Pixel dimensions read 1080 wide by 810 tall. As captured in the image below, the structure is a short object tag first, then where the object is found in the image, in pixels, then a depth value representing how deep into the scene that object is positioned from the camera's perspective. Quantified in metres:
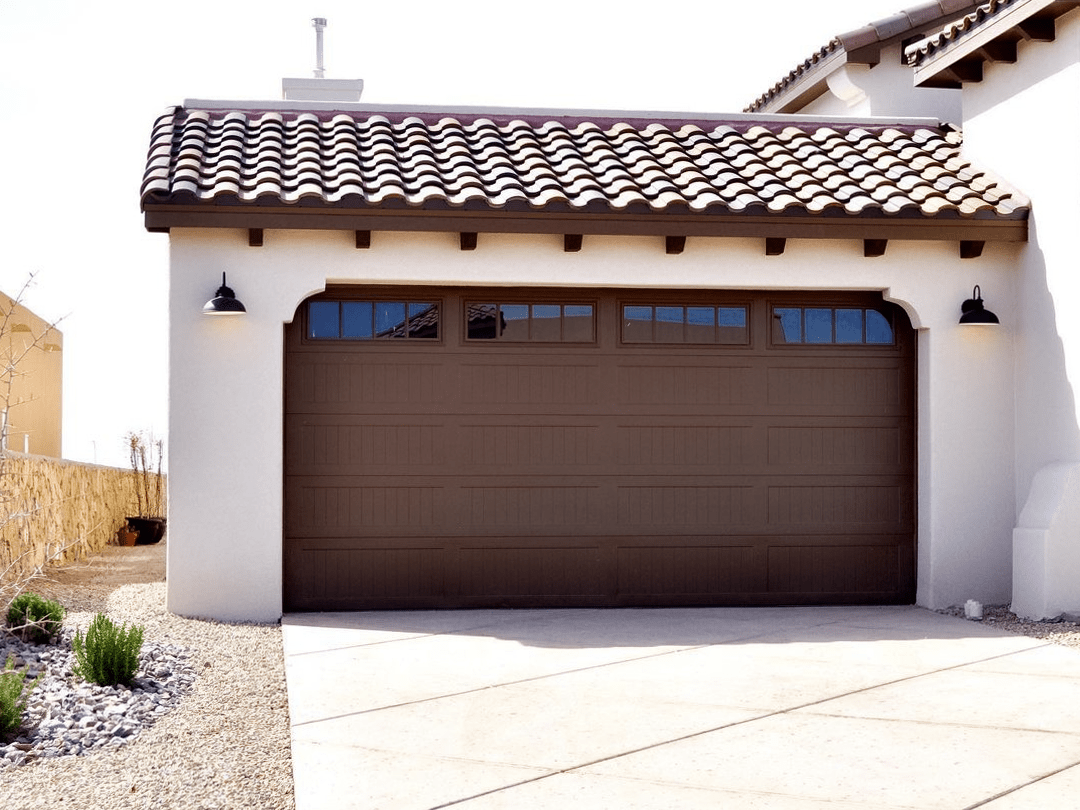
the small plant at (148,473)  19.20
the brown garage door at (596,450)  9.52
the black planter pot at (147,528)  17.28
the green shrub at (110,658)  6.40
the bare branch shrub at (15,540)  10.52
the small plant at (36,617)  7.80
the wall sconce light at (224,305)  8.82
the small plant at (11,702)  5.46
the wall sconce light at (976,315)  9.62
